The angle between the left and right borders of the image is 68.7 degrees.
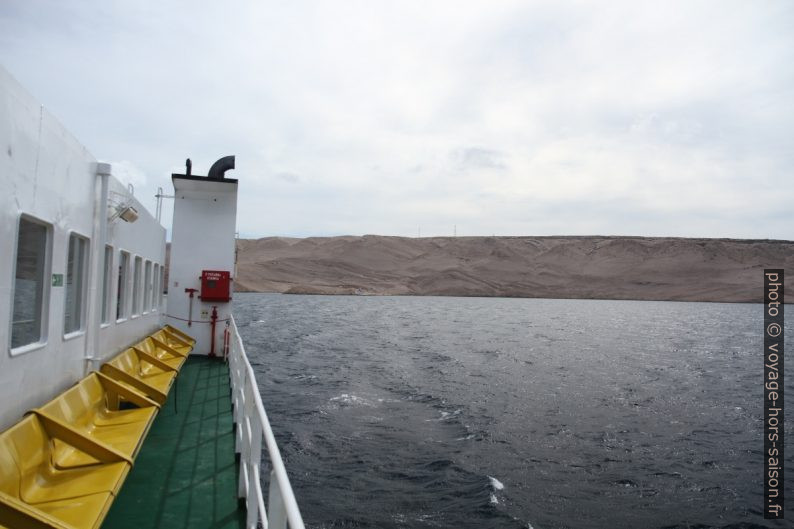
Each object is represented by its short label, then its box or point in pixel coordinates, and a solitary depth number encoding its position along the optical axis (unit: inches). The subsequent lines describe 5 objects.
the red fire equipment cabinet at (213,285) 382.0
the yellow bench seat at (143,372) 204.1
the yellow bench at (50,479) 96.3
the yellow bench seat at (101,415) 145.1
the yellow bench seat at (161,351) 296.9
